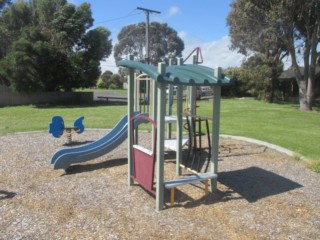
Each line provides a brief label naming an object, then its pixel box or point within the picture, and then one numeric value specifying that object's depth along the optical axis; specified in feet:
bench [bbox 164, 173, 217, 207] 15.75
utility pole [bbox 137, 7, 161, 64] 93.72
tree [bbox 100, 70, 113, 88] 222.48
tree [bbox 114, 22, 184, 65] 244.22
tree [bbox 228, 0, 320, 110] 64.79
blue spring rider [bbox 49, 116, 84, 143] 29.56
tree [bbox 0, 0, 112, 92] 73.51
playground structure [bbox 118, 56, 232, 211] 14.69
